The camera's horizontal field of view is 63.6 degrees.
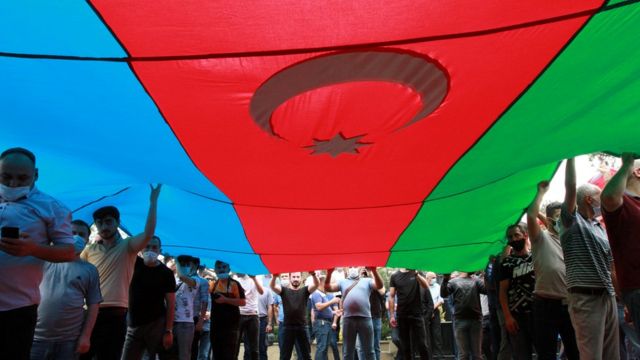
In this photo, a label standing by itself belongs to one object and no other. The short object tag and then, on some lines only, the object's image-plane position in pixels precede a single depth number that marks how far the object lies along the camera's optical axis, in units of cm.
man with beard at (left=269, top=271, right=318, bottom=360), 759
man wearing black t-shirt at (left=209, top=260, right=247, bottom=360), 669
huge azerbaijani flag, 223
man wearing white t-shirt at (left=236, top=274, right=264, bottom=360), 798
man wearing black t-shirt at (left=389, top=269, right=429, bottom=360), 707
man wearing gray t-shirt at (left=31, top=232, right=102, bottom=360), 345
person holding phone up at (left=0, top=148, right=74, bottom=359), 238
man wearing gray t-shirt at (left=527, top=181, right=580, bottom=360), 429
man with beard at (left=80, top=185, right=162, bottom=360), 408
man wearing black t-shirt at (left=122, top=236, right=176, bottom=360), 490
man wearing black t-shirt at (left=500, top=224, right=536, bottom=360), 509
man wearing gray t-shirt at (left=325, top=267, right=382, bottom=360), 716
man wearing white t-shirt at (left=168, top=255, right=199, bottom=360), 624
